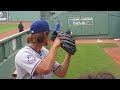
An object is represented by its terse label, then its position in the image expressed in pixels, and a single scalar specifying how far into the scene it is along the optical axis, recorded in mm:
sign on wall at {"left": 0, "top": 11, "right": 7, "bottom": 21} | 20392
